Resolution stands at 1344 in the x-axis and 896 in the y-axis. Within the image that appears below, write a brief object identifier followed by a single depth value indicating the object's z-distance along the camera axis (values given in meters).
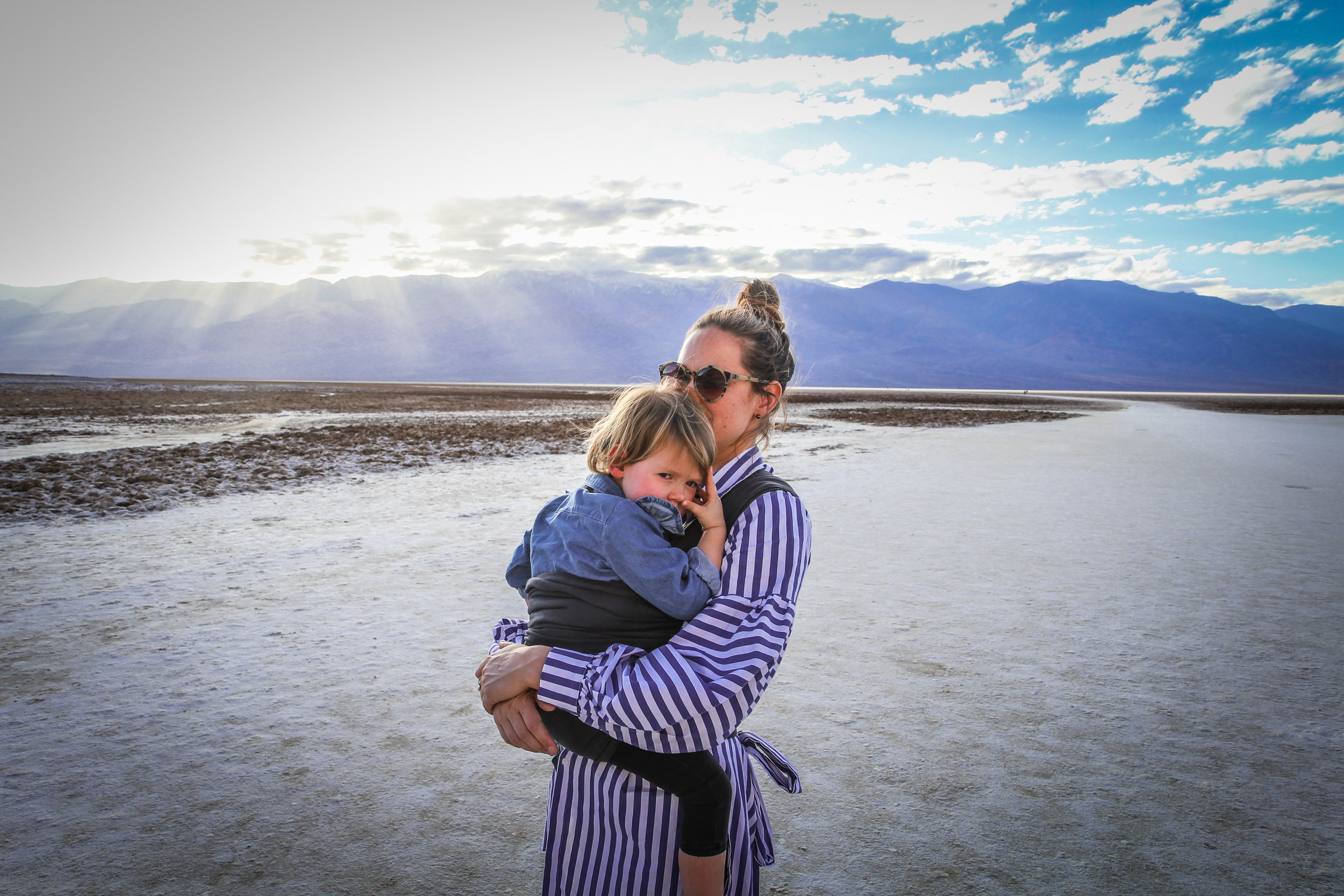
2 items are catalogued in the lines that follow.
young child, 1.66
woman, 1.55
